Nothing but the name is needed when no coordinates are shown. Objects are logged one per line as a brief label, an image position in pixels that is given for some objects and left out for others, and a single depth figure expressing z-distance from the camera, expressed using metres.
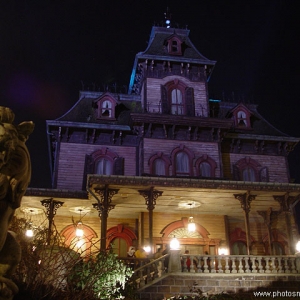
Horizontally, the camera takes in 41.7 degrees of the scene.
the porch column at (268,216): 20.33
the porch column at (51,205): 18.14
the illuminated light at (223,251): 20.14
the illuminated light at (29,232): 15.02
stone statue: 3.84
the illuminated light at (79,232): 17.73
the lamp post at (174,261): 13.46
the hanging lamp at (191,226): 18.23
